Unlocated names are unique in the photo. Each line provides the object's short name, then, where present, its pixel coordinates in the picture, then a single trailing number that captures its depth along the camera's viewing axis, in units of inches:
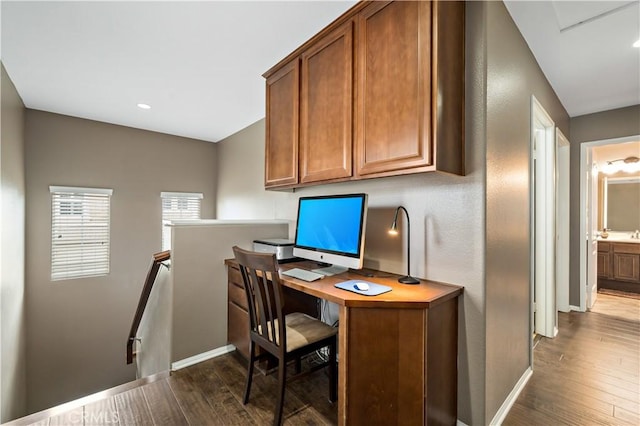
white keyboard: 68.5
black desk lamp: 65.2
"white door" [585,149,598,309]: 137.1
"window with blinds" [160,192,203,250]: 170.2
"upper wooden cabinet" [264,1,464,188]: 56.4
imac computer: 68.9
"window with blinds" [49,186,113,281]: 137.8
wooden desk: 52.0
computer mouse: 58.2
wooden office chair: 60.7
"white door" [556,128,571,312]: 131.8
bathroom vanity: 167.6
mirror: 195.5
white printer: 92.1
